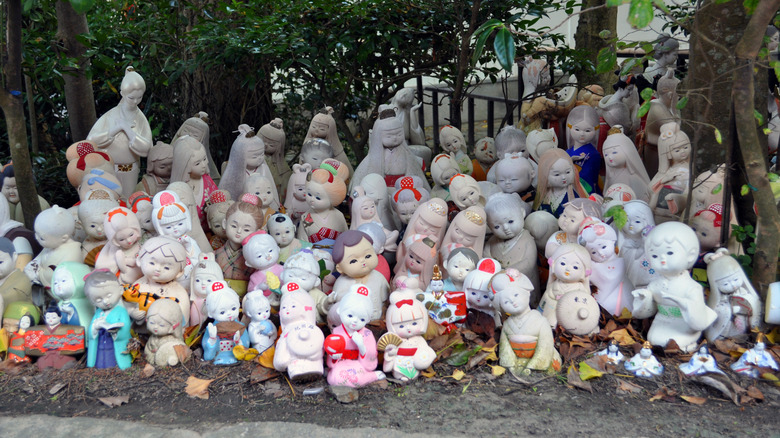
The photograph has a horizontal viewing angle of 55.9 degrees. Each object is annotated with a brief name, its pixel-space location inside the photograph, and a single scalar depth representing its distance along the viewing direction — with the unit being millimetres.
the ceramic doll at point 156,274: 4094
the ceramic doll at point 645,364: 3750
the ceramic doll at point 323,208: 4953
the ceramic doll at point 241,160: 5512
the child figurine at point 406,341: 3775
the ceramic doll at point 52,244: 4414
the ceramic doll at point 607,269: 4199
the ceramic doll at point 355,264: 4195
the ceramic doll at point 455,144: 5977
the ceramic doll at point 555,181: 4922
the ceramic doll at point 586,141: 5625
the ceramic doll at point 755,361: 3678
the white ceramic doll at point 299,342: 3719
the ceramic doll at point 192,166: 5293
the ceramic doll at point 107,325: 3936
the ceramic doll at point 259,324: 4051
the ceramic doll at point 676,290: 3756
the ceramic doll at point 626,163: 5129
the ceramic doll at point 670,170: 4793
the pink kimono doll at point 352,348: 3732
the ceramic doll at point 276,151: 6172
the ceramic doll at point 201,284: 4344
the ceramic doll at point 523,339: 3838
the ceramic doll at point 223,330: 4055
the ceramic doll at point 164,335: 3973
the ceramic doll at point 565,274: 4047
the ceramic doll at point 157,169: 5488
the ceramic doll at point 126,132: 5273
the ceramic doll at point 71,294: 4100
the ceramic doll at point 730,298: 3854
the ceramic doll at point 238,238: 4621
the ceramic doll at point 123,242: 4281
